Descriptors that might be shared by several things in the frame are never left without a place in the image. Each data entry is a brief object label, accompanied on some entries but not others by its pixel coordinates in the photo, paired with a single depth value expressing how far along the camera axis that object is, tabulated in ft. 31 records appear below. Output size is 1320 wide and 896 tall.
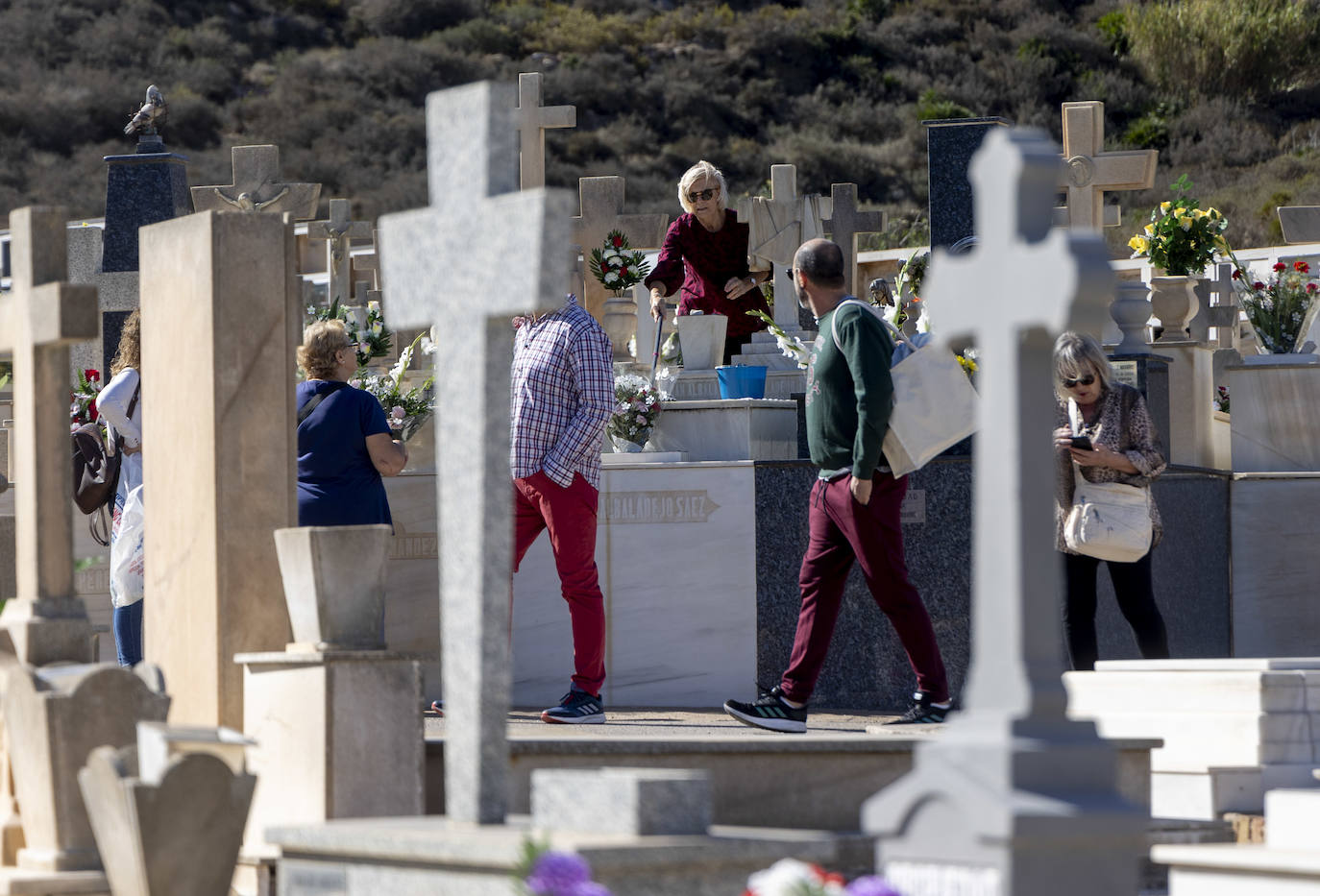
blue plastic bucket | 58.18
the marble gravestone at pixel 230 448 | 33.96
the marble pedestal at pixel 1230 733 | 34.14
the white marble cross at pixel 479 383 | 23.03
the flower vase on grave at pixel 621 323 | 79.05
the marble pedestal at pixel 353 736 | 29.99
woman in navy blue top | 43.62
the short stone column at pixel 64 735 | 29.43
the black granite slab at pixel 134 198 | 81.97
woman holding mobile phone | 43.91
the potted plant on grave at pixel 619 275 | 78.69
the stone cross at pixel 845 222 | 107.96
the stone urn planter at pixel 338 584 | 29.99
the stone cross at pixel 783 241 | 74.84
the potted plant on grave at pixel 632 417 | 57.06
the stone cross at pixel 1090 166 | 83.20
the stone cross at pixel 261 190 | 94.02
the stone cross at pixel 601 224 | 99.71
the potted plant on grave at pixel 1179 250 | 66.13
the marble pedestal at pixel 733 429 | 55.77
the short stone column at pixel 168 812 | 26.96
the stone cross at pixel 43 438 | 31.99
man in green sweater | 40.57
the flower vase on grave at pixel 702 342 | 62.18
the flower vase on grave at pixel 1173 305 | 65.98
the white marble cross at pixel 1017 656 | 20.52
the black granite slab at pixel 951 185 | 62.44
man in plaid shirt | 43.14
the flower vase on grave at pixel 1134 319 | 58.23
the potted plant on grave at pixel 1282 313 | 69.41
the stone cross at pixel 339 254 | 124.57
